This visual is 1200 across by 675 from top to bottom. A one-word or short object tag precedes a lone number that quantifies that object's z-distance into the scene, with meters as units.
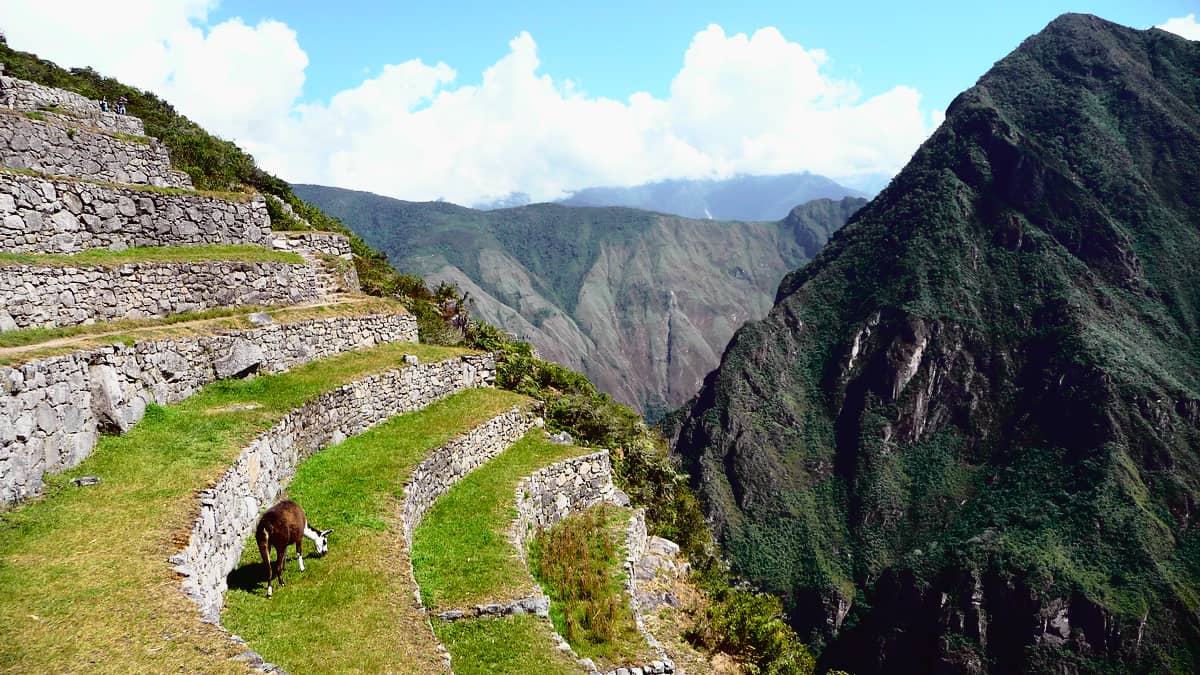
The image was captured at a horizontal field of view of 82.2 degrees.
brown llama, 10.52
